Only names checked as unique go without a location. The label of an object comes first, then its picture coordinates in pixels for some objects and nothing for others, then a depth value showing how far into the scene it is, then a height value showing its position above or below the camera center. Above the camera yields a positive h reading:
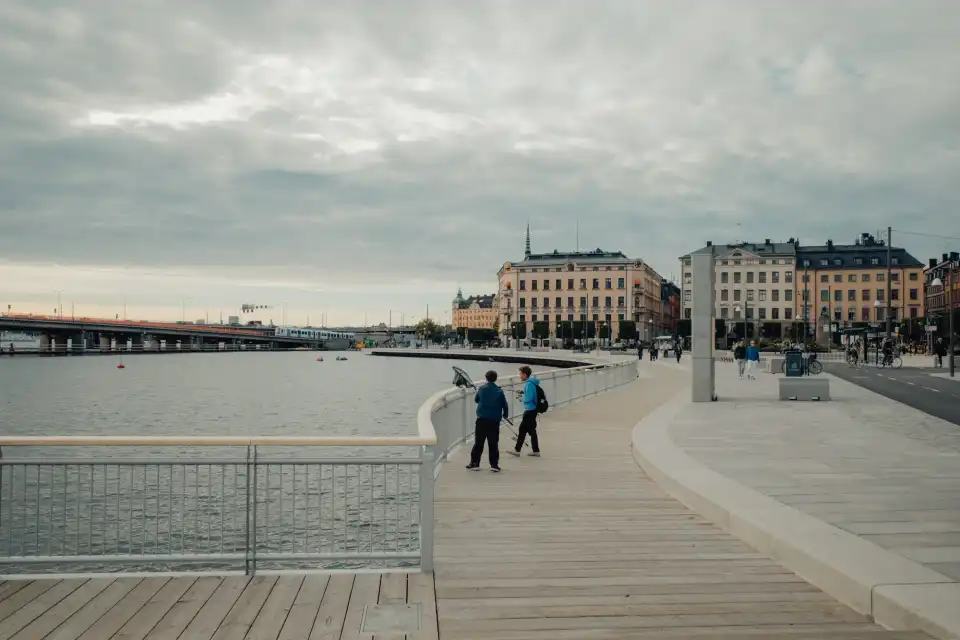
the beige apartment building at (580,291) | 159.38 +9.96
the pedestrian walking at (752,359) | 40.44 -0.67
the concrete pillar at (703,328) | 23.80 +0.47
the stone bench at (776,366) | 44.75 -1.11
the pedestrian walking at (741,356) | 42.28 -0.57
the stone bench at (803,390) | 26.17 -1.36
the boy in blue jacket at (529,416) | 14.42 -1.22
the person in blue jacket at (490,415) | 12.67 -1.05
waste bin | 30.30 -0.71
